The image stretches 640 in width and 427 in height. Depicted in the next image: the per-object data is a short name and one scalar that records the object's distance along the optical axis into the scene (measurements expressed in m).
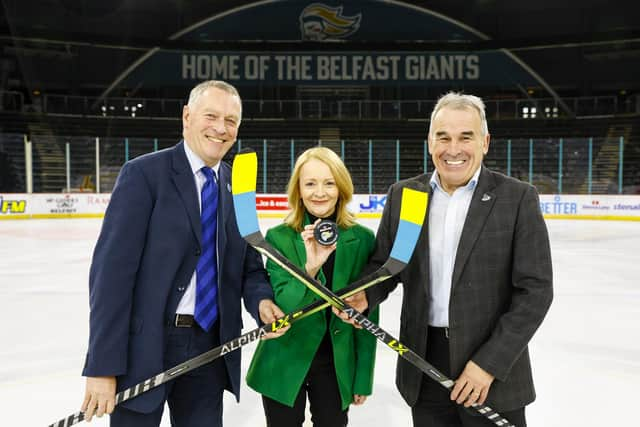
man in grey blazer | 1.50
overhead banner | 23.12
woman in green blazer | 1.87
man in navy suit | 1.52
